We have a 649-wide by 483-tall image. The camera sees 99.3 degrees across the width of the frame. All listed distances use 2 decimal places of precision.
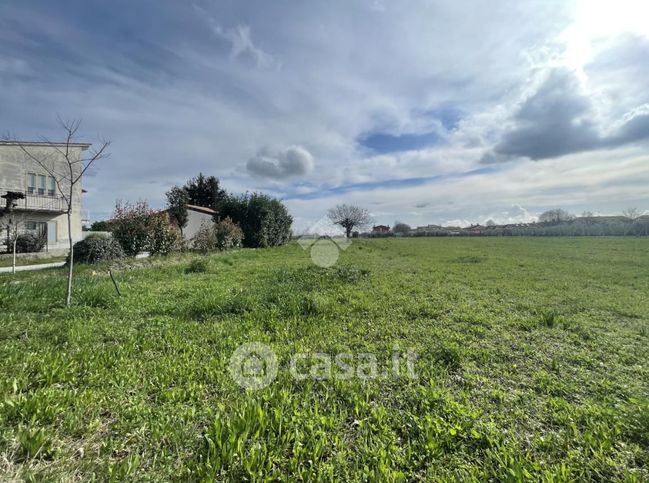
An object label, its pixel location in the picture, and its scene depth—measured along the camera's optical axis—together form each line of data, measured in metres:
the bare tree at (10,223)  11.59
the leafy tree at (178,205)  19.69
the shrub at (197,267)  9.47
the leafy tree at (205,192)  36.12
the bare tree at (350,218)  56.45
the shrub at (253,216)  22.00
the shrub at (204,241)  15.98
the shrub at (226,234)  17.64
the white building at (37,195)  14.99
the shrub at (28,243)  13.67
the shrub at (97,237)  10.21
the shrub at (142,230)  11.41
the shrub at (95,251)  9.59
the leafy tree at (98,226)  25.33
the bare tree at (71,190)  4.63
